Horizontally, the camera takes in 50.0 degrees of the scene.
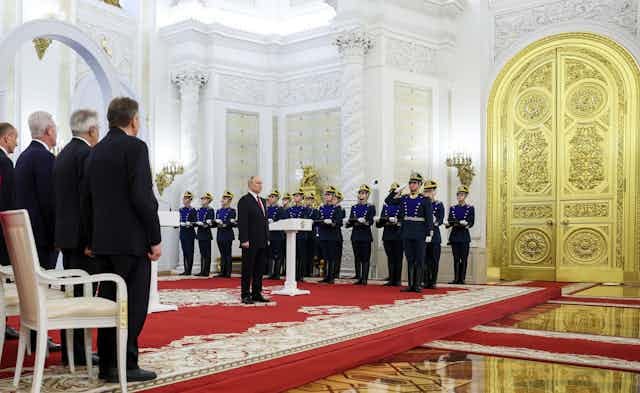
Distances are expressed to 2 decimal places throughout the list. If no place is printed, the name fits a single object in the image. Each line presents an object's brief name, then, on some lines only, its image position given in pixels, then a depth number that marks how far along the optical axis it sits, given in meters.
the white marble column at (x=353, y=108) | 12.62
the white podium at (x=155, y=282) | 6.94
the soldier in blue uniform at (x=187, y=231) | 13.02
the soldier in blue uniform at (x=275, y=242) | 12.08
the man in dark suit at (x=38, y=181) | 4.76
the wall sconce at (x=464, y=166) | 13.36
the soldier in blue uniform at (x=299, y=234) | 12.17
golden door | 12.23
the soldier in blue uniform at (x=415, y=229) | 9.52
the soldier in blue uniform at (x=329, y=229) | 11.53
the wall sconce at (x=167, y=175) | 14.20
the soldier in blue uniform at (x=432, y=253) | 10.27
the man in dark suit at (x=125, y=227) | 3.80
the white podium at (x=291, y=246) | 8.67
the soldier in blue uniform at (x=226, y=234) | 12.59
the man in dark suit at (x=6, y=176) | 4.92
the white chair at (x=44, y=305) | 3.46
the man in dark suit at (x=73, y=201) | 4.26
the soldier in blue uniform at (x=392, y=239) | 10.81
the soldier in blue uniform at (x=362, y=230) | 11.25
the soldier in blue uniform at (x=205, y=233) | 12.85
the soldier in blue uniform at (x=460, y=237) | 11.49
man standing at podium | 7.59
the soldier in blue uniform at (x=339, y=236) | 11.58
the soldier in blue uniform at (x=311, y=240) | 12.12
